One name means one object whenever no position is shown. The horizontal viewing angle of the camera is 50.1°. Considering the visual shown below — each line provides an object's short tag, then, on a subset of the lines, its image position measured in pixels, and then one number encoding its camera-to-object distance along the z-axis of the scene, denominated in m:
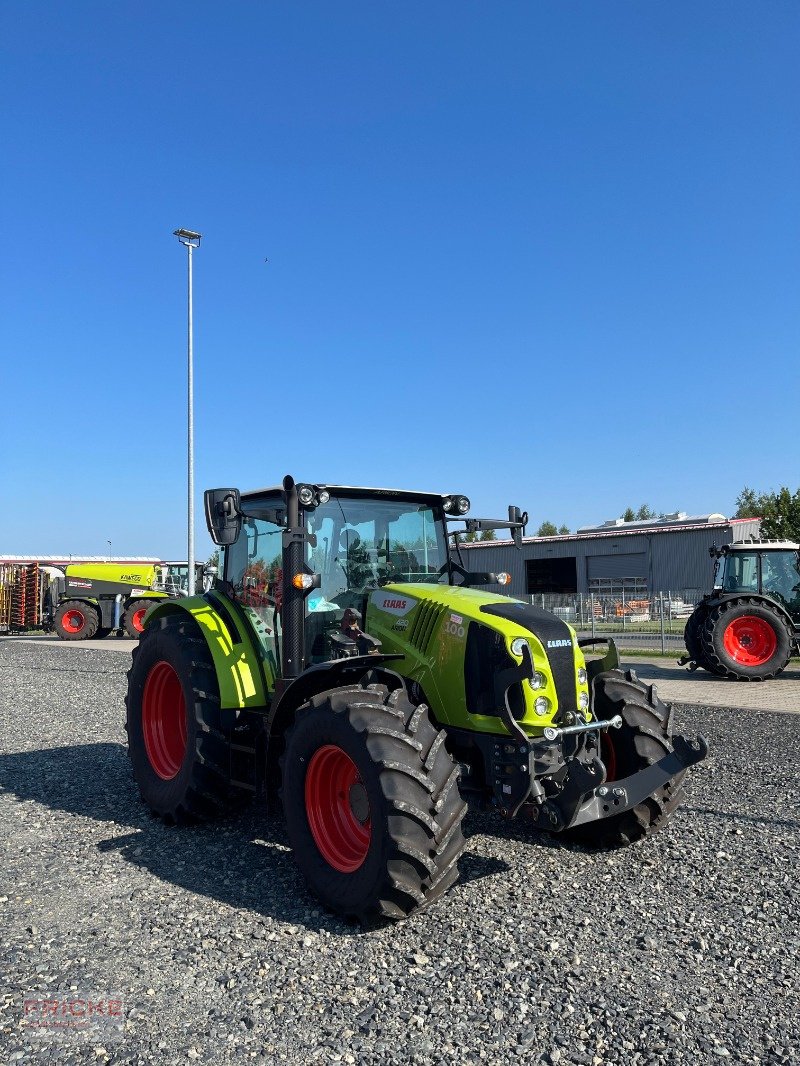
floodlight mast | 22.70
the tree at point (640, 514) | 97.74
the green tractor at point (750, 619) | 14.41
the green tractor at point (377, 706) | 4.09
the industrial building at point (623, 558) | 38.38
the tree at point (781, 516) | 41.81
